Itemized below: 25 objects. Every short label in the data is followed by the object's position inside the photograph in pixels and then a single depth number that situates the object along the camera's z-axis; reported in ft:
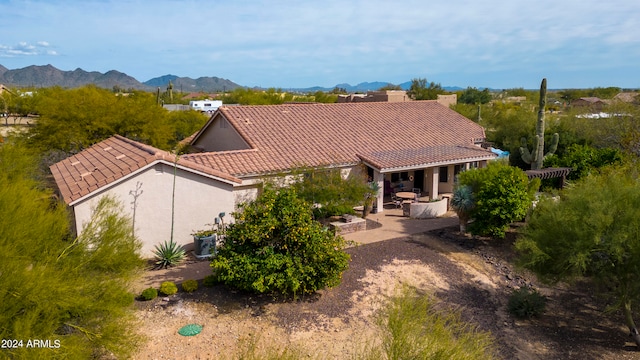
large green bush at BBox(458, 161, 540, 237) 64.49
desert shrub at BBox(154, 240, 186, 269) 56.95
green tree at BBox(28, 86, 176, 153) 96.02
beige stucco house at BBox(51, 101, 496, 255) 57.77
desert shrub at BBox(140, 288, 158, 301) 47.57
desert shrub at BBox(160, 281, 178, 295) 48.80
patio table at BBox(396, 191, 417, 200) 84.84
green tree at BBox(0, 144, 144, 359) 25.89
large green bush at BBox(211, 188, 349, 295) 46.47
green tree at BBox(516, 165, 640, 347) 44.01
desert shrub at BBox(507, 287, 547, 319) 50.80
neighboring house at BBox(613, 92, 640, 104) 190.53
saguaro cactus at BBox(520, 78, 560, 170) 90.63
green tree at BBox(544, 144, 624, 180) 87.74
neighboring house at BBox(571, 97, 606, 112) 233.96
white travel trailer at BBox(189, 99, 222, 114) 277.35
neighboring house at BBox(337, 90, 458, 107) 147.33
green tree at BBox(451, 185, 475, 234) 68.33
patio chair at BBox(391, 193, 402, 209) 84.88
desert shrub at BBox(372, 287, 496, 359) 23.99
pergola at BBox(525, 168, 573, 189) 85.12
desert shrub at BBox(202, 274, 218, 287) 51.07
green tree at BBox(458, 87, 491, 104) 310.24
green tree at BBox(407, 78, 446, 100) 213.66
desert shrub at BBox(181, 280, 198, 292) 49.70
